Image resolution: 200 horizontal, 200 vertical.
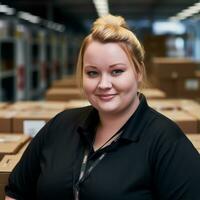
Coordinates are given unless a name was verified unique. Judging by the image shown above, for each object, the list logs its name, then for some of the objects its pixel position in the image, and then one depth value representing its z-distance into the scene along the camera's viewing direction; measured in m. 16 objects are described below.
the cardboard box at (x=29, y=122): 2.61
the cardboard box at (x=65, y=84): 5.53
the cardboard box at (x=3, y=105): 3.15
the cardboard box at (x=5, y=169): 1.83
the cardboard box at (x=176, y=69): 5.50
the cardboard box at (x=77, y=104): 3.05
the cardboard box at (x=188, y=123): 2.47
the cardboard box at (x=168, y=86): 5.50
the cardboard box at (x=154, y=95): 3.62
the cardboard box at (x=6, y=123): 2.64
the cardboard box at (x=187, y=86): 5.46
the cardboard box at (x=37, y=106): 3.04
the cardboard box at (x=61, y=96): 4.18
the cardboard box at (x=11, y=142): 2.10
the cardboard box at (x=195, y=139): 2.05
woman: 1.40
